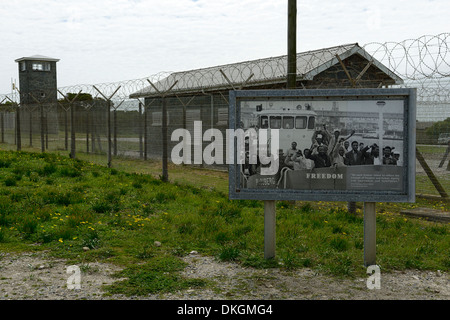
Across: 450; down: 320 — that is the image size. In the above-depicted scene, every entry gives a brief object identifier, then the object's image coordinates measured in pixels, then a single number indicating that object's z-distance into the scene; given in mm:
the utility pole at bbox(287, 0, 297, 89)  9828
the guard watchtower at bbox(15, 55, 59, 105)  53219
